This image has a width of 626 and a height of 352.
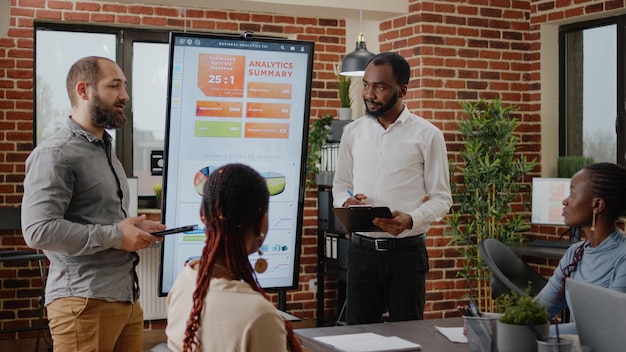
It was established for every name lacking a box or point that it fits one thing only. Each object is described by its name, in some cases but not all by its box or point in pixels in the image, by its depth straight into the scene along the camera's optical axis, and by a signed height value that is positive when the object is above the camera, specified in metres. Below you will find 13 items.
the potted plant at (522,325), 2.22 -0.30
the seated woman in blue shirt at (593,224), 2.93 -0.05
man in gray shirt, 2.95 -0.08
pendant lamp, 5.95 +1.01
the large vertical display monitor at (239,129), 3.53 +0.32
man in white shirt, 3.86 +0.06
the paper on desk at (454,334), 2.72 -0.41
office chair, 5.26 -0.35
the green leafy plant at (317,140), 7.02 +0.54
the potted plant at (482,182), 6.23 +0.19
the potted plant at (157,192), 7.10 +0.09
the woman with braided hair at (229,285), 1.76 -0.17
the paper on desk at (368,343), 2.59 -0.42
